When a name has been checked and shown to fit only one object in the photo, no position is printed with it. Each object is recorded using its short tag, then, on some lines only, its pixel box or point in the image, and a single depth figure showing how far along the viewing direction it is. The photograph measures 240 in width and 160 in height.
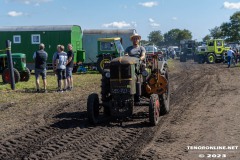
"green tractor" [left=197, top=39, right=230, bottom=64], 35.00
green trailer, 23.72
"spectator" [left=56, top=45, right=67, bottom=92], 13.45
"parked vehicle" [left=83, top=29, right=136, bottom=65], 27.27
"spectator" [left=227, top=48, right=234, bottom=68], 28.96
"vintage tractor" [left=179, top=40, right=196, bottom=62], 47.92
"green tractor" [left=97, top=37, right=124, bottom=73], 22.42
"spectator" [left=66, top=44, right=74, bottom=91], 13.97
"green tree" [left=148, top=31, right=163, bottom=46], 111.06
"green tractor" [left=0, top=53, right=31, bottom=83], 17.23
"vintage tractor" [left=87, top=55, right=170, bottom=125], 8.03
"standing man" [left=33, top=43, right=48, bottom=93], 13.61
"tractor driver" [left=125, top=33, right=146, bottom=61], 9.02
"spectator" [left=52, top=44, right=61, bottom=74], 13.55
